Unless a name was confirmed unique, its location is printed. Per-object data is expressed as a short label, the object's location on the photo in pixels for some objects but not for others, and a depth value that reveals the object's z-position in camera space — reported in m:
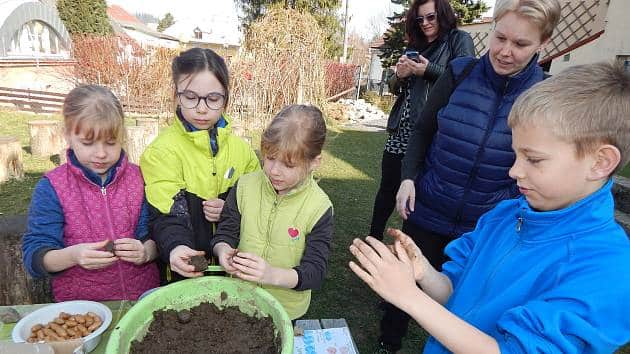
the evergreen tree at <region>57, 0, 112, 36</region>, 21.73
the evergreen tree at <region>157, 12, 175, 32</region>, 70.38
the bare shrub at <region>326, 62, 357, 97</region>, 17.97
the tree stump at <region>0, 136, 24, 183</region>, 5.75
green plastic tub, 1.20
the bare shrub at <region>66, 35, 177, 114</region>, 11.67
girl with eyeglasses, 1.83
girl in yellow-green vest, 1.71
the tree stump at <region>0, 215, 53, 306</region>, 2.16
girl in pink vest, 1.76
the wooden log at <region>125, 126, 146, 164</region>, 6.00
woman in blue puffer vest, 1.86
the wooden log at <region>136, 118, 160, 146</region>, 6.36
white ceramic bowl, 1.35
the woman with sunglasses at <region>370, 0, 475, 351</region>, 2.81
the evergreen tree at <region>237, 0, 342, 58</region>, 20.55
